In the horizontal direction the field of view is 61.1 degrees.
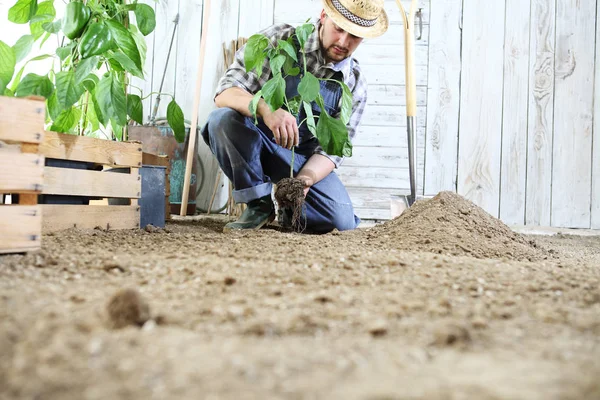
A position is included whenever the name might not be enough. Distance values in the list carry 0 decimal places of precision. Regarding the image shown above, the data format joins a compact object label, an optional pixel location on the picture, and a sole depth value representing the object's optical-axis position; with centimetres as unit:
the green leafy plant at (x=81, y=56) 168
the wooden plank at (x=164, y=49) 349
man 210
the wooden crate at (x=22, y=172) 119
